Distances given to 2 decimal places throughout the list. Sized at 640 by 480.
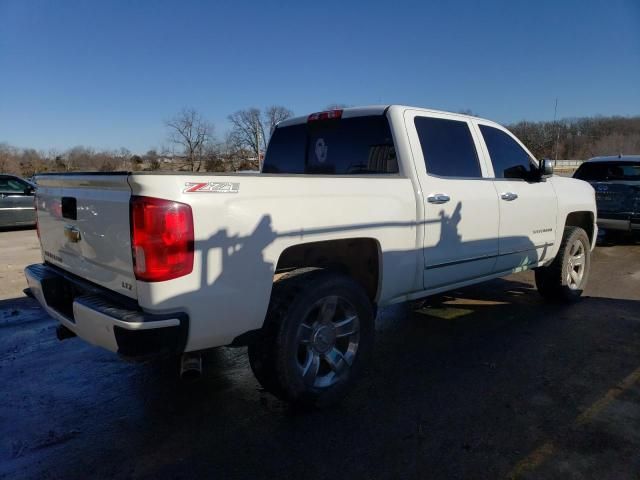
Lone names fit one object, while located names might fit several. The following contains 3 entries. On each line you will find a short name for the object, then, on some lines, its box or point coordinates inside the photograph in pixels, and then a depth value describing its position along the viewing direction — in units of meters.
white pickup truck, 2.42
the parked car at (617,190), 9.24
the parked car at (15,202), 12.38
